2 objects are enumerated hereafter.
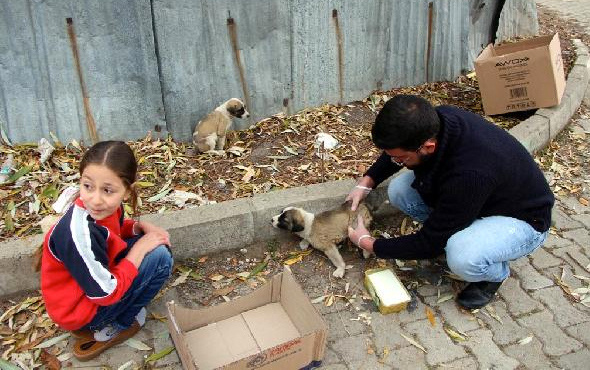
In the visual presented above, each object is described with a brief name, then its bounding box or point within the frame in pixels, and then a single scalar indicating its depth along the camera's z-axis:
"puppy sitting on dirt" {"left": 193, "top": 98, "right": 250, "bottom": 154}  4.94
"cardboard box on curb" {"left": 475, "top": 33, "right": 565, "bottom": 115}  5.39
